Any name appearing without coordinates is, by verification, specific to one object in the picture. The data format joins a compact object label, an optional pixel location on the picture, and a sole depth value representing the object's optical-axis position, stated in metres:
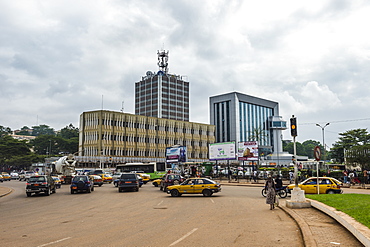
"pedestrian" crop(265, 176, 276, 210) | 17.27
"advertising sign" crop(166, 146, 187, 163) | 72.81
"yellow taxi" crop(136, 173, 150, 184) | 49.69
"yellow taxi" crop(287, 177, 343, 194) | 24.59
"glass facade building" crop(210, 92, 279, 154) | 138.88
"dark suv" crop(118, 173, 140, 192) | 32.78
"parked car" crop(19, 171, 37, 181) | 69.07
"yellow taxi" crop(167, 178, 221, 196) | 26.52
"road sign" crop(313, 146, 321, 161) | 17.67
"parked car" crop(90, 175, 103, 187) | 46.25
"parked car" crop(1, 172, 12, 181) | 70.56
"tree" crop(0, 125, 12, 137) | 155.32
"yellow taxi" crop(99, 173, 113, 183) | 54.50
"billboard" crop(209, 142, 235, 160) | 62.69
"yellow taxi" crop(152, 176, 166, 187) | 40.30
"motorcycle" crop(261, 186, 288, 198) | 24.48
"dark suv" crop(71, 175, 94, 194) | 32.09
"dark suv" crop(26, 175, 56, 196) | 30.03
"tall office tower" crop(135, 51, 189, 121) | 148.88
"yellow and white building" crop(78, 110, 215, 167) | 90.25
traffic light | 18.89
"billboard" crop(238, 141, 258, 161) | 59.19
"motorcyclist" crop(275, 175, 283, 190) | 24.34
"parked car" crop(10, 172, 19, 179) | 79.02
